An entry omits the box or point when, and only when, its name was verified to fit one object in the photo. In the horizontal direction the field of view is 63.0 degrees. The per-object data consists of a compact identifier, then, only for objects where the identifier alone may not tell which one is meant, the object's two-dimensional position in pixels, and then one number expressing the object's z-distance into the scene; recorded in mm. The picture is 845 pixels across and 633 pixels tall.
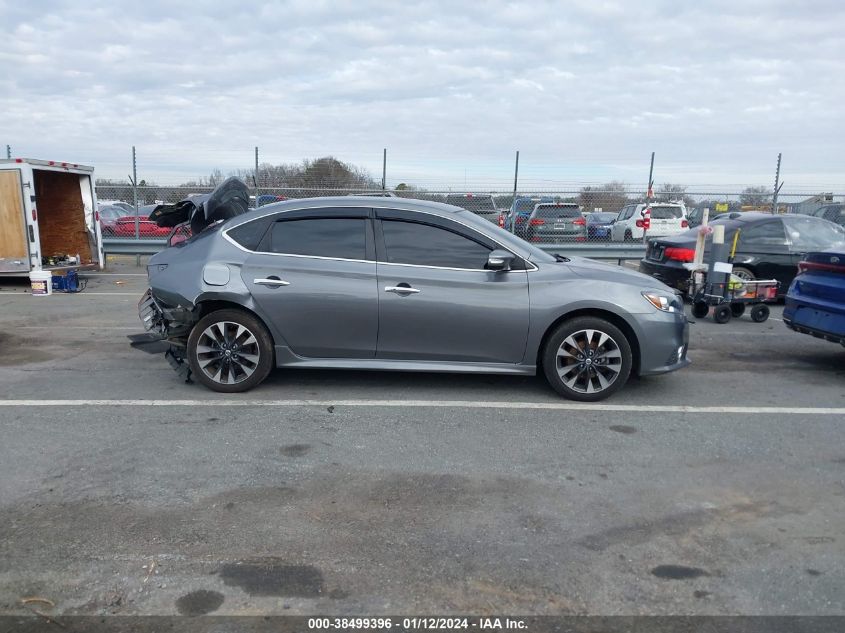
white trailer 13453
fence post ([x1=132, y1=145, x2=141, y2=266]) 16844
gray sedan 5734
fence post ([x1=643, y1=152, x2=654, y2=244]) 16875
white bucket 11750
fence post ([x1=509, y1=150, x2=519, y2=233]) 17266
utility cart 9617
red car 18984
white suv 22938
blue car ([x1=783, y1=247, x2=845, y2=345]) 6781
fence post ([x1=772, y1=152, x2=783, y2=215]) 17100
